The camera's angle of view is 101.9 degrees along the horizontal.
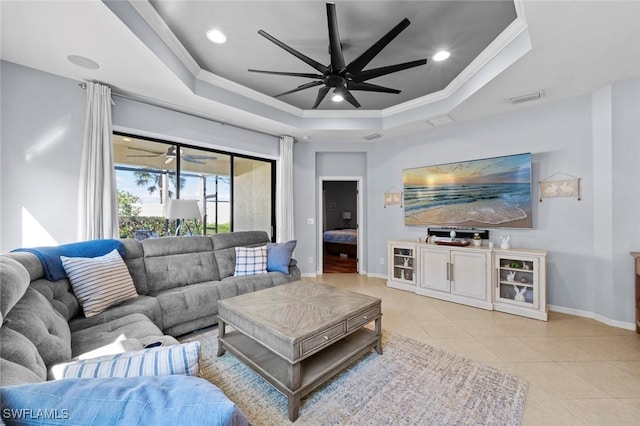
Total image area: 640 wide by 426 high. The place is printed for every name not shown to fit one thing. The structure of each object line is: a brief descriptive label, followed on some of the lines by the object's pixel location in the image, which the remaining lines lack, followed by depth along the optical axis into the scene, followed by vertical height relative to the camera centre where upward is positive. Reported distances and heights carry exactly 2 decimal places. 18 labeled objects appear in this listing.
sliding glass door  3.48 +0.44
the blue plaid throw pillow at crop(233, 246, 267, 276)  3.35 -0.63
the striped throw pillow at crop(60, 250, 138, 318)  2.12 -0.58
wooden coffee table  1.69 -0.87
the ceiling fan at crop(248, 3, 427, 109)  1.99 +1.34
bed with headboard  6.93 -0.80
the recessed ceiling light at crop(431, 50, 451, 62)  2.85 +1.78
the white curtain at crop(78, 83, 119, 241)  2.87 +0.46
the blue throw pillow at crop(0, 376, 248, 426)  0.56 -0.43
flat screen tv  3.59 +0.31
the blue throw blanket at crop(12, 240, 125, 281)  2.03 -0.34
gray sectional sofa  1.11 -0.65
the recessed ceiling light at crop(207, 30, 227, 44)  2.53 +1.77
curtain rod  3.19 +1.48
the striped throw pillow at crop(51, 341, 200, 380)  0.85 -0.51
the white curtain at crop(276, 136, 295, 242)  4.97 +0.39
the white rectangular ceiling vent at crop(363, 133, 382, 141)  4.80 +1.47
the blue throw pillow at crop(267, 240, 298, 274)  3.50 -0.59
